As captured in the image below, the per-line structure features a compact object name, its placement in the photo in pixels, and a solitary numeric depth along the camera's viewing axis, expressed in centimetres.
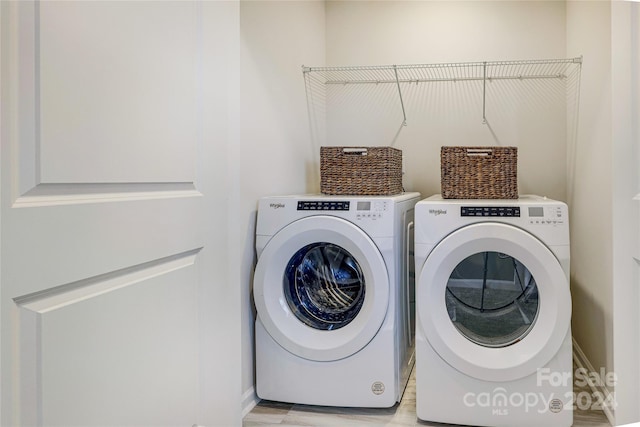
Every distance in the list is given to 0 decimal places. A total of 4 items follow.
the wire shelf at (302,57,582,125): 279
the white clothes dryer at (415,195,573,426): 181
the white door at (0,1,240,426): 67
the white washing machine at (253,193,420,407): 196
